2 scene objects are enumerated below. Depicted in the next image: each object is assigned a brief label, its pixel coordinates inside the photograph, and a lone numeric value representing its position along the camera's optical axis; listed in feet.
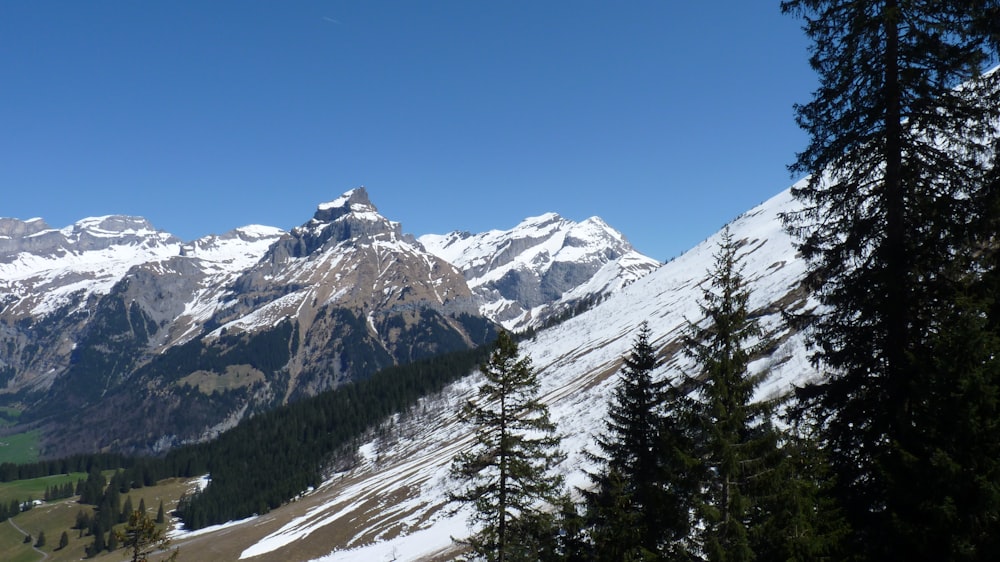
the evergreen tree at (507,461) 64.90
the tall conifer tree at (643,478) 48.70
